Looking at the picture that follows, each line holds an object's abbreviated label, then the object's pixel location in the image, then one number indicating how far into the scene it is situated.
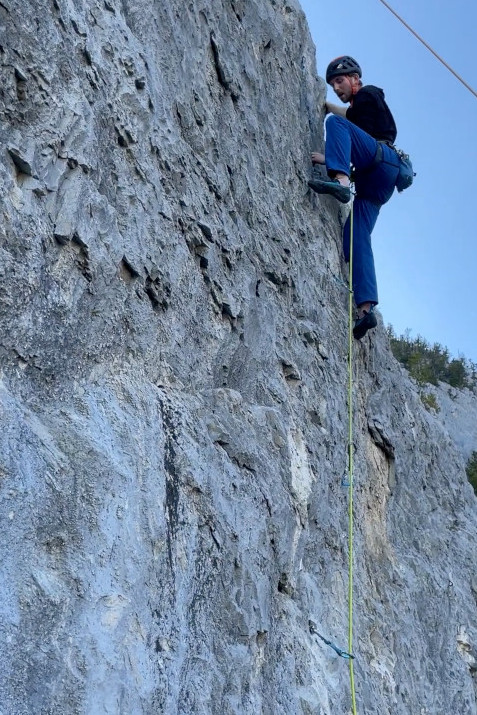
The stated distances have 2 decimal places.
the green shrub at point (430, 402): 15.51
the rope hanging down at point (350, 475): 5.12
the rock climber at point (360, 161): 6.84
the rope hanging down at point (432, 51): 7.35
